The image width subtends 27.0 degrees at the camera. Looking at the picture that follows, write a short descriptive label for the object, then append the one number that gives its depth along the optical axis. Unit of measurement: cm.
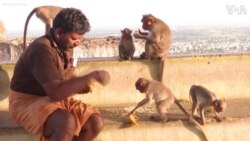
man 393
